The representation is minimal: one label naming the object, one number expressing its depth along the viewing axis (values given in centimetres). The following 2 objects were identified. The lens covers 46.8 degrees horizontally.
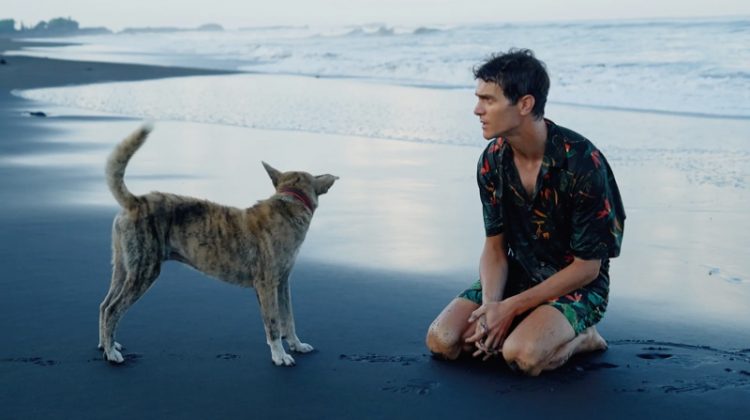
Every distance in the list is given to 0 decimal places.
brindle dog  396
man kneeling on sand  393
